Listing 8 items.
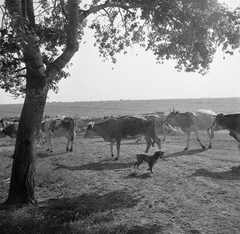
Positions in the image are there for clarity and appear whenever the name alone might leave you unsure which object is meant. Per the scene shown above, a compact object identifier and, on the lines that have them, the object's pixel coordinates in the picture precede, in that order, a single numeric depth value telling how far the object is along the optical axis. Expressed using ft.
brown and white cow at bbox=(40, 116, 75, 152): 63.26
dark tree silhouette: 25.91
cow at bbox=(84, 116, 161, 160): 50.26
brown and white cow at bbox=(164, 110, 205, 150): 60.18
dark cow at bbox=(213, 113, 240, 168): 43.24
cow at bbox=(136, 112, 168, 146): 77.30
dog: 36.78
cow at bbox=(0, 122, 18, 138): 75.61
